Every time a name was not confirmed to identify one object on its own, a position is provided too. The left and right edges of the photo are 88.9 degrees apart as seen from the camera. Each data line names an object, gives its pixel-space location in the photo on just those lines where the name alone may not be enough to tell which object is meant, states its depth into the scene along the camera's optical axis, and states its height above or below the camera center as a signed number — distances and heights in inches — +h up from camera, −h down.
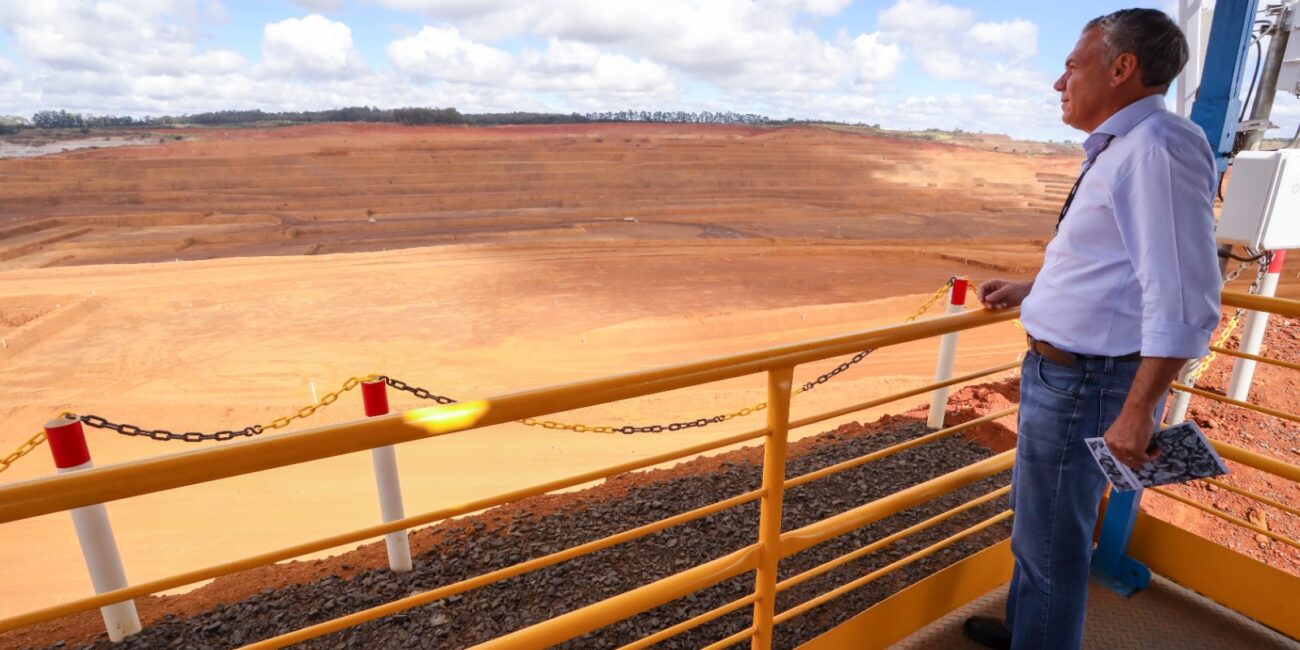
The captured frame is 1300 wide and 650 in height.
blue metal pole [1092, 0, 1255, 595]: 108.9 +0.9
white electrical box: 151.9 -19.0
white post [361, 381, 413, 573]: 137.3 -71.1
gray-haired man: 59.9 -17.4
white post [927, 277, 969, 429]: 203.8 -69.6
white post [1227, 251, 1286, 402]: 188.9 -61.8
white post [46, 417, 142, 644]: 113.1 -67.9
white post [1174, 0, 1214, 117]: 158.7 +18.6
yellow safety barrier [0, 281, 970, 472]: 128.0 -62.6
